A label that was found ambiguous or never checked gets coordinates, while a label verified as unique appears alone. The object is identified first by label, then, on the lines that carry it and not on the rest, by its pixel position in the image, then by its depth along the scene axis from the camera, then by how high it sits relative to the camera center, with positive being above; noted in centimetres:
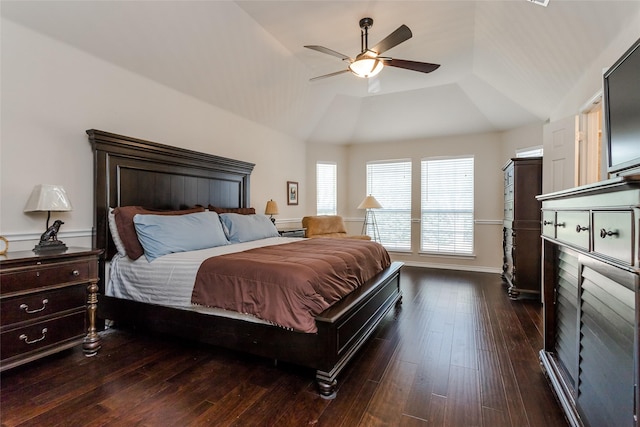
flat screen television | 150 +54
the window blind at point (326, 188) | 649 +50
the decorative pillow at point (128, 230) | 269 -17
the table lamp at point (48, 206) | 231 +3
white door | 307 +62
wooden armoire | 391 -17
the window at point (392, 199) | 629 +28
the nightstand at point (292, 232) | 497 -33
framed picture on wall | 579 +36
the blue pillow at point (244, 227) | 362 -20
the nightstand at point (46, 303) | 200 -67
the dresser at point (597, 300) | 98 -36
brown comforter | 194 -50
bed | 199 -67
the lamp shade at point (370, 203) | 598 +18
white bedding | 236 -56
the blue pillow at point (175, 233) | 266 -20
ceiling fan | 276 +146
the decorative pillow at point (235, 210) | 391 +2
